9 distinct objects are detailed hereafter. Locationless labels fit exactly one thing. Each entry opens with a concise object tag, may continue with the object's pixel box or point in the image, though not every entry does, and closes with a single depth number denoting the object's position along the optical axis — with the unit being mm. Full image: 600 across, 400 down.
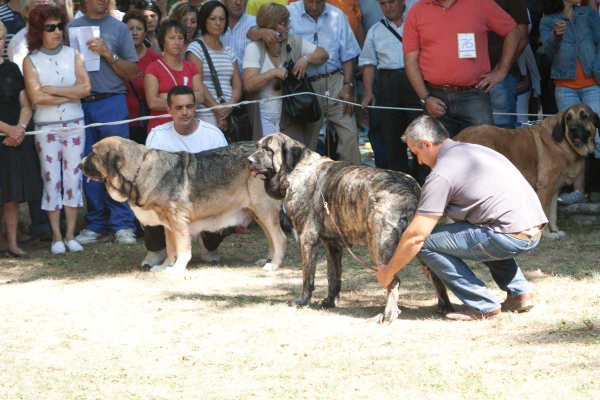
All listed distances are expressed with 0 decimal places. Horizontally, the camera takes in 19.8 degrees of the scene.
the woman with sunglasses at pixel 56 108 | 18481
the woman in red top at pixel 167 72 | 19009
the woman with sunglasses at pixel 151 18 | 21909
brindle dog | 12343
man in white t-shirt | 17278
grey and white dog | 16325
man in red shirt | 17762
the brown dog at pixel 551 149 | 18320
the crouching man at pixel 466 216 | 11697
